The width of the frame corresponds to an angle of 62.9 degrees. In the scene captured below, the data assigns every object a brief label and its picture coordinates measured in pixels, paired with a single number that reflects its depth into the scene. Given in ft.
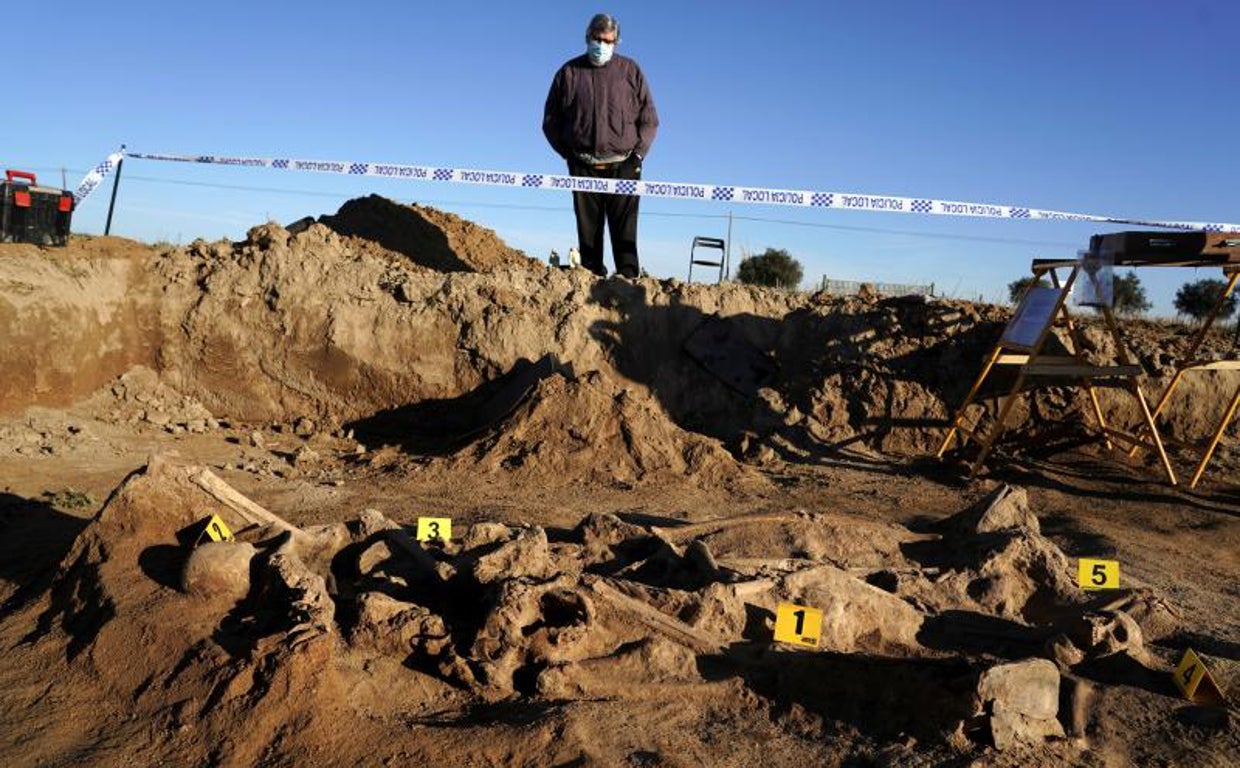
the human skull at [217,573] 12.98
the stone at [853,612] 13.78
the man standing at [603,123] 31.94
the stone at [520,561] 13.62
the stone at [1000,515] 18.34
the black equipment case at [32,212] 29.60
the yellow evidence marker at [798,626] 13.07
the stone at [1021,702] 11.41
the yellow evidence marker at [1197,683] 12.61
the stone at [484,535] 15.70
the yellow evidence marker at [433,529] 16.37
